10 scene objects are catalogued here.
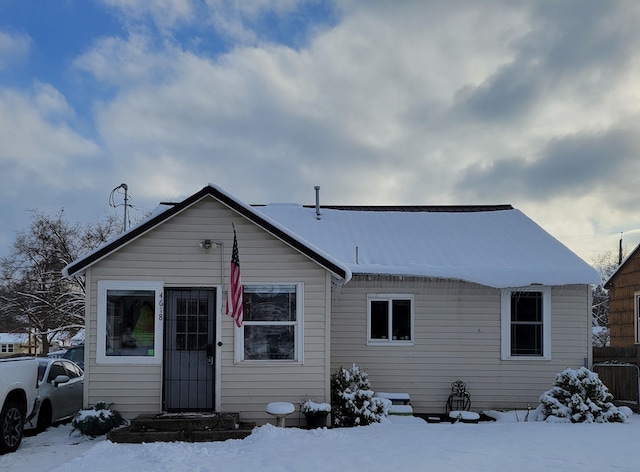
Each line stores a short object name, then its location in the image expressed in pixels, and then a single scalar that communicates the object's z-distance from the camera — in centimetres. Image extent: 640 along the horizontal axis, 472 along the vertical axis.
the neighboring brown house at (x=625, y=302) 1827
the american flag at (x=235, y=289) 977
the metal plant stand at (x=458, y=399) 1248
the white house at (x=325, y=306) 1022
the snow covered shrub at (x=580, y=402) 1048
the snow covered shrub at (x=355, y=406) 1030
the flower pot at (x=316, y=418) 987
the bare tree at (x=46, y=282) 3028
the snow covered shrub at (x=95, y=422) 947
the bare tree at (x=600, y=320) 3934
